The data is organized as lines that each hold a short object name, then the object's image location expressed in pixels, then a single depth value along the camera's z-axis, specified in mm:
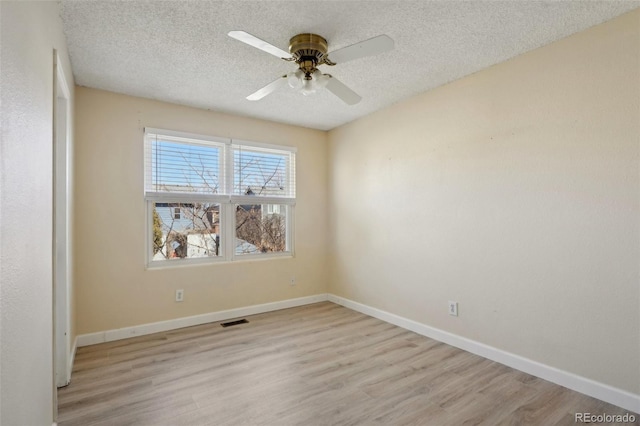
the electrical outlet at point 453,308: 3066
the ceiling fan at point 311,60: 2088
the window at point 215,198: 3584
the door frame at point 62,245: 2342
